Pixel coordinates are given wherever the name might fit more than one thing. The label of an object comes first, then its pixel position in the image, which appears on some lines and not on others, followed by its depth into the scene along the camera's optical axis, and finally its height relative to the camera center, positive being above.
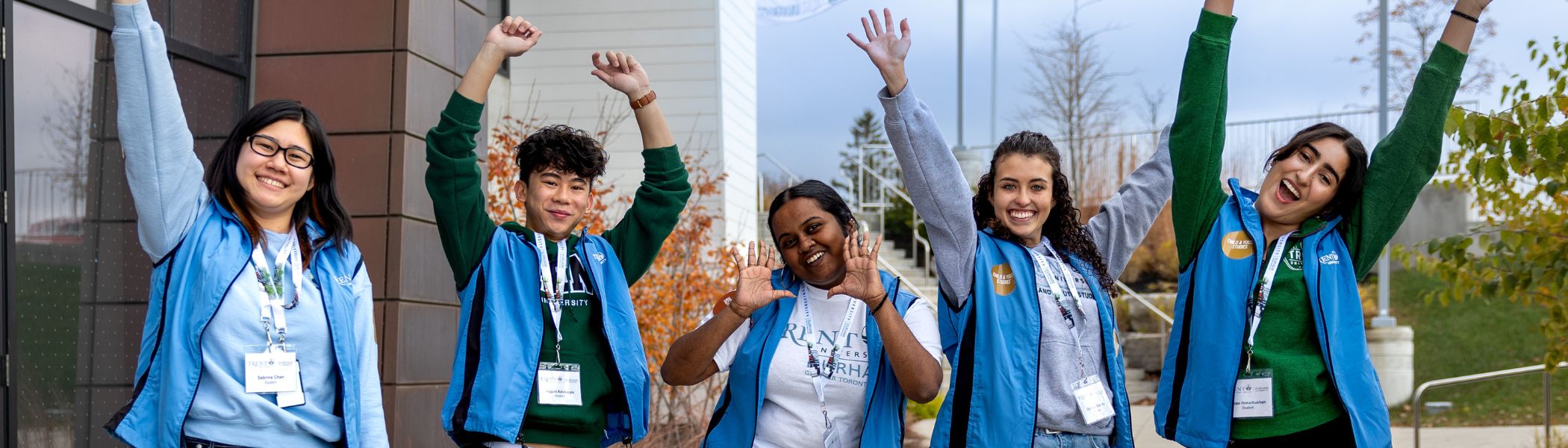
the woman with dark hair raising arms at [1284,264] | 3.04 -0.06
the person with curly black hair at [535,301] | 3.27 -0.19
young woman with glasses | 2.69 -0.14
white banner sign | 14.12 +2.56
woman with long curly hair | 3.26 -0.19
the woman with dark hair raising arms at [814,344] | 3.29 -0.29
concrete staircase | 15.90 -0.51
